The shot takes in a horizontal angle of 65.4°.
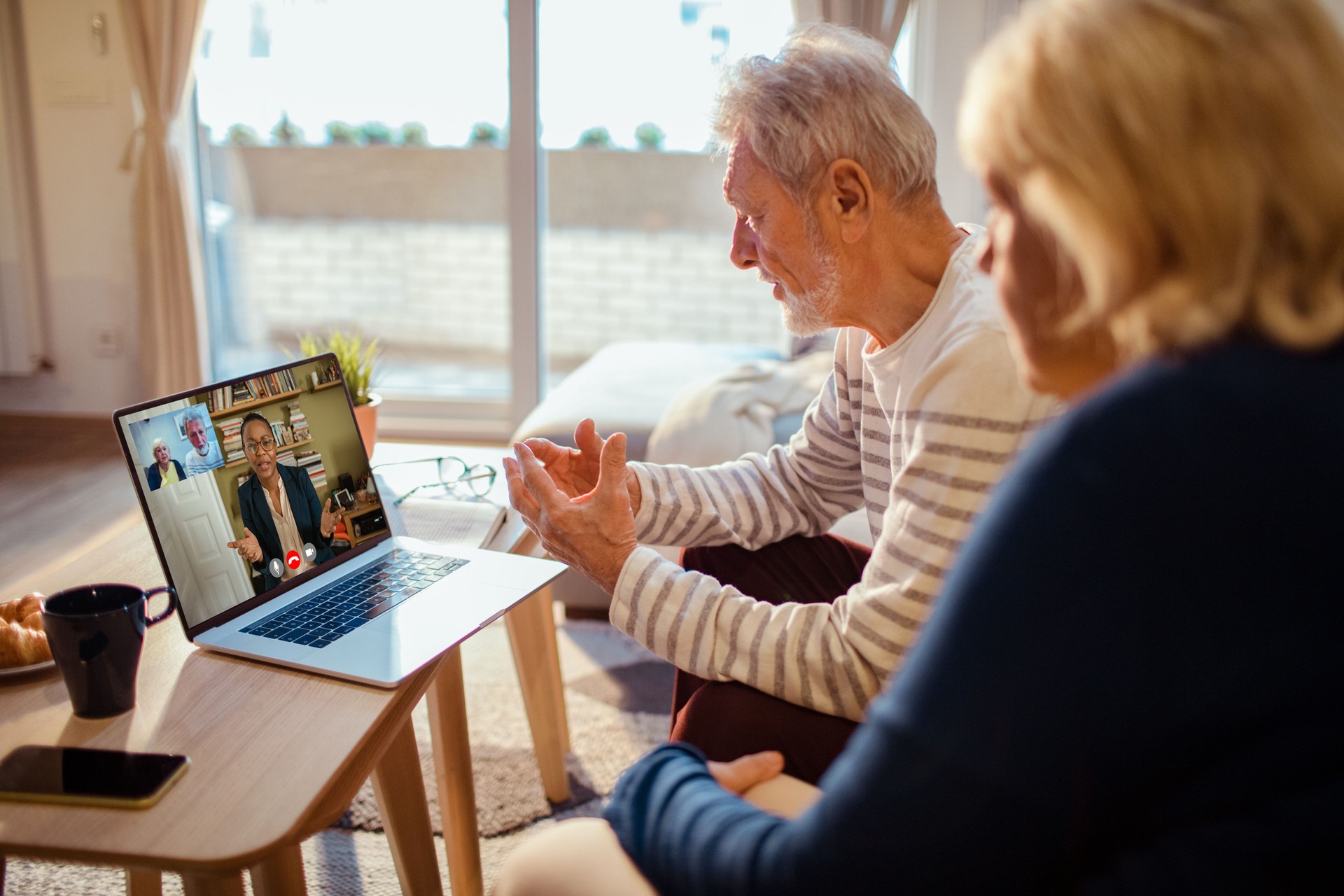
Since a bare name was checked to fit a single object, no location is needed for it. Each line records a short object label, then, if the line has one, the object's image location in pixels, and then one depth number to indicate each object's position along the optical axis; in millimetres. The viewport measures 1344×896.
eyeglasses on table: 1649
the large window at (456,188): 3625
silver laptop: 969
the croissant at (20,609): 971
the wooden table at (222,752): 686
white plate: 893
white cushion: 2357
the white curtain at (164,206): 3500
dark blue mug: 818
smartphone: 721
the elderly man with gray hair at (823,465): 1002
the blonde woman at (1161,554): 469
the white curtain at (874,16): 3221
